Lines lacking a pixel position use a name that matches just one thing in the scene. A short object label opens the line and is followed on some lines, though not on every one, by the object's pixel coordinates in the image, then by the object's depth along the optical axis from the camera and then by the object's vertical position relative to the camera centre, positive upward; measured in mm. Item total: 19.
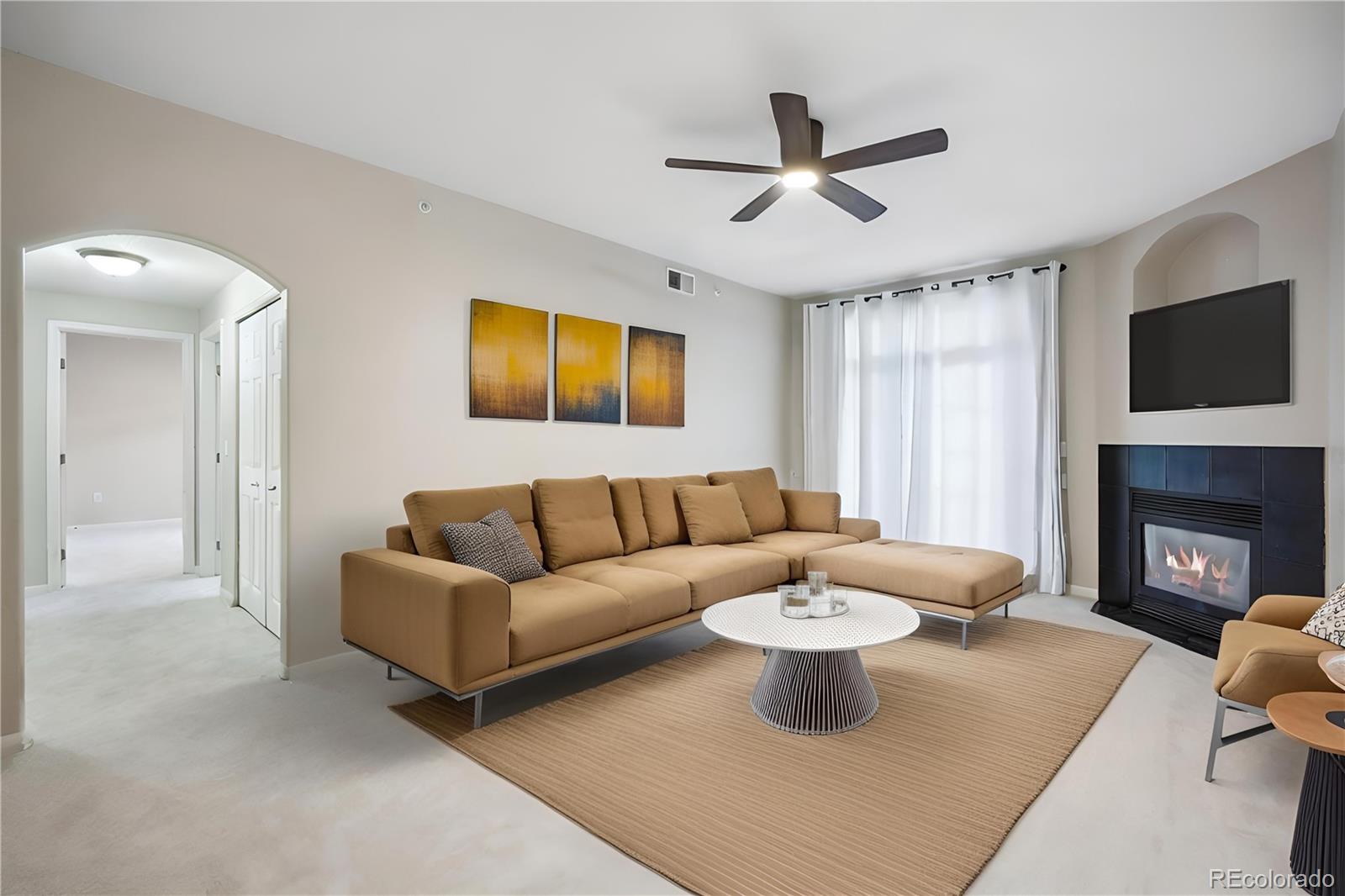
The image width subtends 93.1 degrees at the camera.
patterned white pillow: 2254 -635
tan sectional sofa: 2490 -693
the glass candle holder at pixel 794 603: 2854 -717
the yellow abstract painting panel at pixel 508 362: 3930 +530
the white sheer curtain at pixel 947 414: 5031 +292
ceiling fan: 2488 +1229
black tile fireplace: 3383 -526
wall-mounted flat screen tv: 3514 +582
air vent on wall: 5234 +1359
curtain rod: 5010 +1401
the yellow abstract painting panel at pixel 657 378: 5008 +544
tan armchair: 2053 -736
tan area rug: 1779 -1147
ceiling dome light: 4133 +1195
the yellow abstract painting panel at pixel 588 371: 4441 +540
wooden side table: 1604 -925
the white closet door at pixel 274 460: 3789 -97
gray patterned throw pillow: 3129 -519
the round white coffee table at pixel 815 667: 2525 -932
